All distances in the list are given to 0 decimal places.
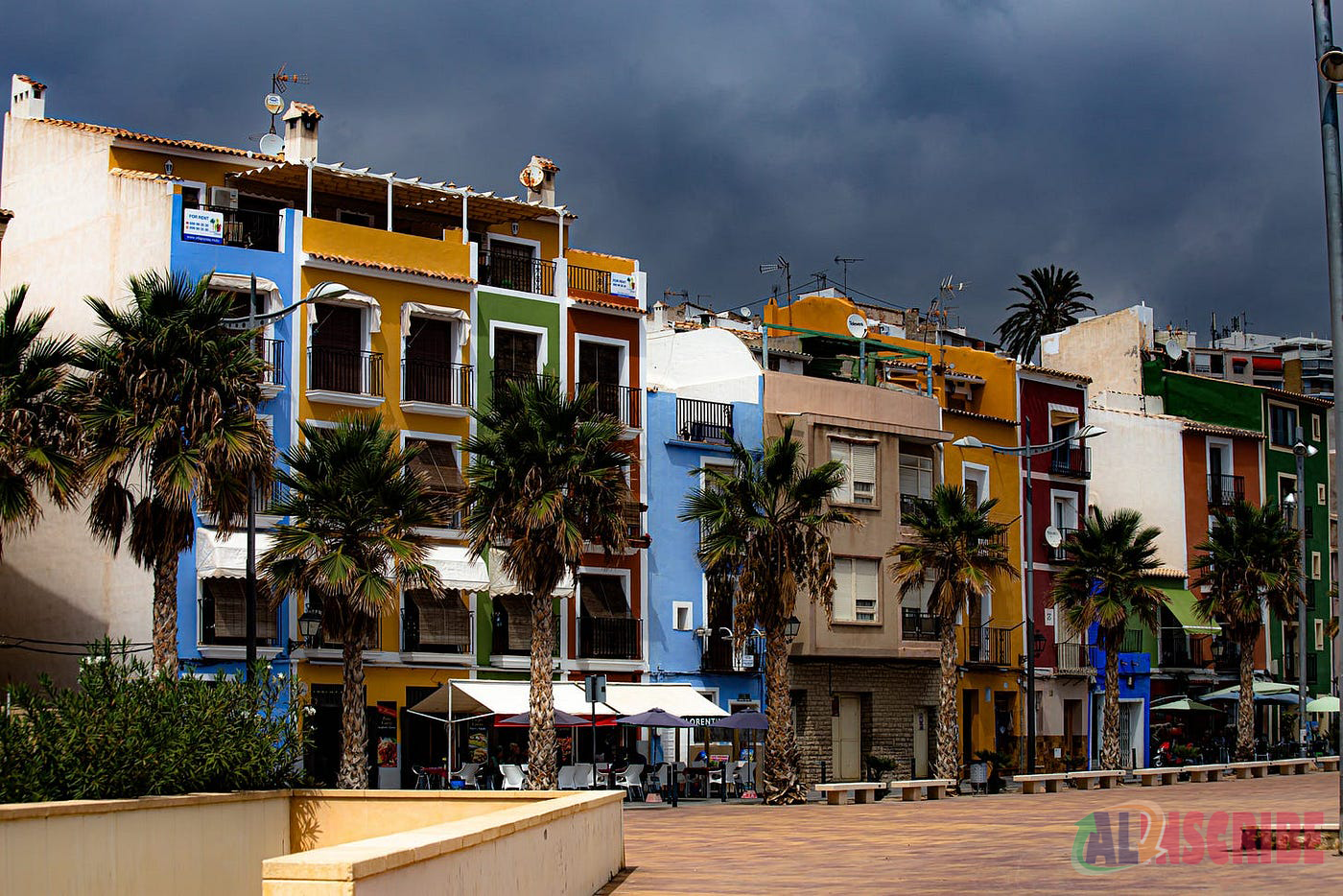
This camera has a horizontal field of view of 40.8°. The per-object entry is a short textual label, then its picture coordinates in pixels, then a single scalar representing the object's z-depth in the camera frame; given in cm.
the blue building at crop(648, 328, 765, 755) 5050
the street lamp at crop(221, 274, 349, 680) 3303
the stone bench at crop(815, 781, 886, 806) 4119
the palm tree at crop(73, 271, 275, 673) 3397
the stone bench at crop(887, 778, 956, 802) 4281
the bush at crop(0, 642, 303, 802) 2152
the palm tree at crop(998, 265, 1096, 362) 9081
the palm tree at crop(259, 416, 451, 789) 3716
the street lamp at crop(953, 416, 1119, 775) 4831
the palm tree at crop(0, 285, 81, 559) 3331
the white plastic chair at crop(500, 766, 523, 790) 4081
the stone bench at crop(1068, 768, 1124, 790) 4862
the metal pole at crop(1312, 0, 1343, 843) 2158
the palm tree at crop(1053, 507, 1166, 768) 5438
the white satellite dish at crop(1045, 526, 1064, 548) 6166
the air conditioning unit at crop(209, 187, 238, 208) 4554
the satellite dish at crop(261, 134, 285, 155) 4991
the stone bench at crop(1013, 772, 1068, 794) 4703
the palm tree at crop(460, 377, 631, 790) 3838
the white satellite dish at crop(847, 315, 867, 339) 5878
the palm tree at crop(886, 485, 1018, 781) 4797
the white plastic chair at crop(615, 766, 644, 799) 4297
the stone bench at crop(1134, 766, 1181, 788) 5053
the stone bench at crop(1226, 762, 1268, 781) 5356
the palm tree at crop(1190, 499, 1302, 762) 6066
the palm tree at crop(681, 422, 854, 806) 4178
